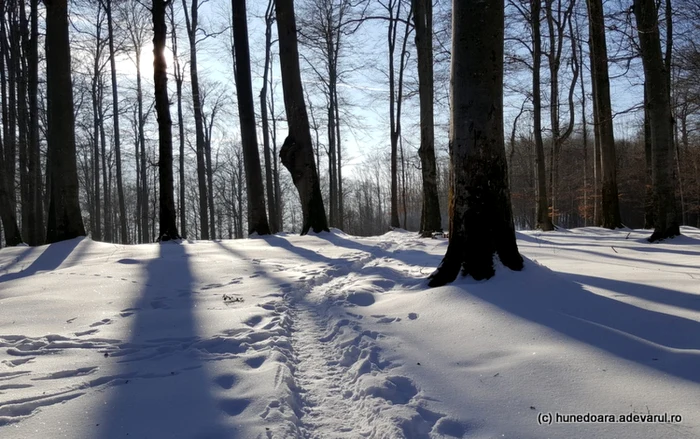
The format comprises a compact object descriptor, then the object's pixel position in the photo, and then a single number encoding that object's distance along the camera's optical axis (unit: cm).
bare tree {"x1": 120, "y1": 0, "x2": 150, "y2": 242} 2295
